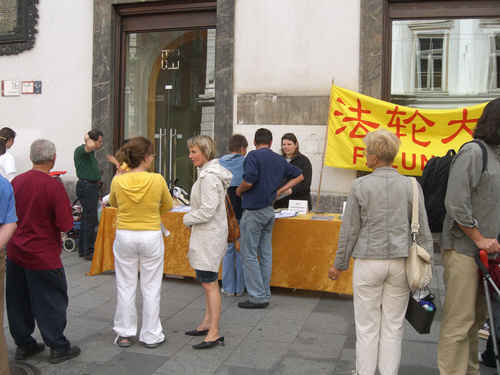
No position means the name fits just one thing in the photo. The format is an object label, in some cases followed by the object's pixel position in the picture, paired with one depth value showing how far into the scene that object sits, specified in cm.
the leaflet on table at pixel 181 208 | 654
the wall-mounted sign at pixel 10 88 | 962
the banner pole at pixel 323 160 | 783
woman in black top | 688
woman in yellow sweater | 445
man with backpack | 347
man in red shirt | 411
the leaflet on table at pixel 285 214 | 616
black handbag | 345
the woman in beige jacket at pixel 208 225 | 449
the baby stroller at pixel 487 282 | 334
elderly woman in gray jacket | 352
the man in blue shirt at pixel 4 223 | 349
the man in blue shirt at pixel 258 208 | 568
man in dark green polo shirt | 788
